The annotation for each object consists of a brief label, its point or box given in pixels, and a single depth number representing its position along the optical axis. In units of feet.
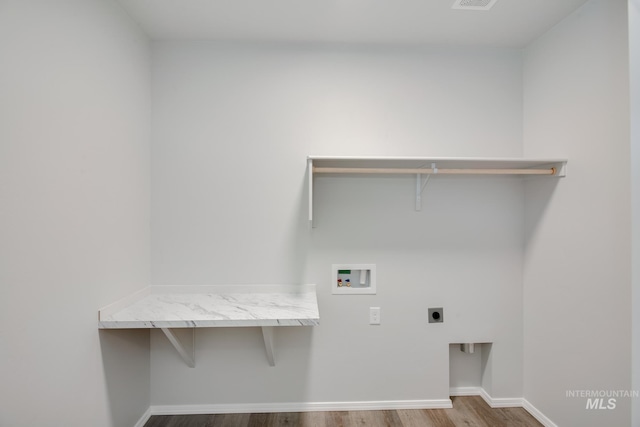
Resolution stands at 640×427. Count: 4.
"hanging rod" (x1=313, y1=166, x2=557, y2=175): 6.28
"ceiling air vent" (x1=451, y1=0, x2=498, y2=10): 5.62
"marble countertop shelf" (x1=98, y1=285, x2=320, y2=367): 5.21
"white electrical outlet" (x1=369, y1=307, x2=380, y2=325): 7.09
